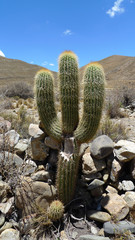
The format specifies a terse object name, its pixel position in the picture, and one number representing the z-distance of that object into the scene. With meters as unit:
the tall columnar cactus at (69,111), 2.95
